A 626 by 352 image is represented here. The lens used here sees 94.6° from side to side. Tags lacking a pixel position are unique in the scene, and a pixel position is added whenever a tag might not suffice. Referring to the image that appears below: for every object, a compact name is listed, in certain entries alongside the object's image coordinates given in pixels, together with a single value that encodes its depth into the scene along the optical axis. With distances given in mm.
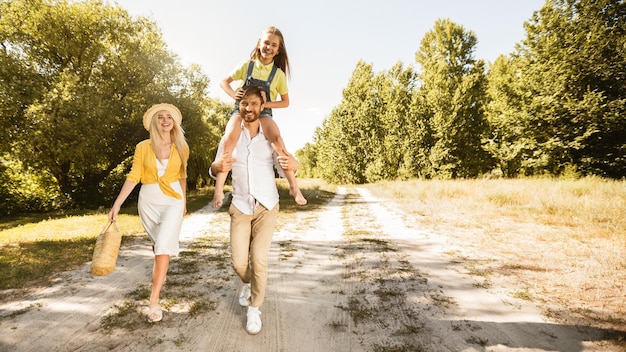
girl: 3428
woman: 3248
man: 3074
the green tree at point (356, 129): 35062
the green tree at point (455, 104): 26469
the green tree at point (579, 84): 17766
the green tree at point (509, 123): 21906
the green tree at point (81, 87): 13188
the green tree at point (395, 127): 30000
